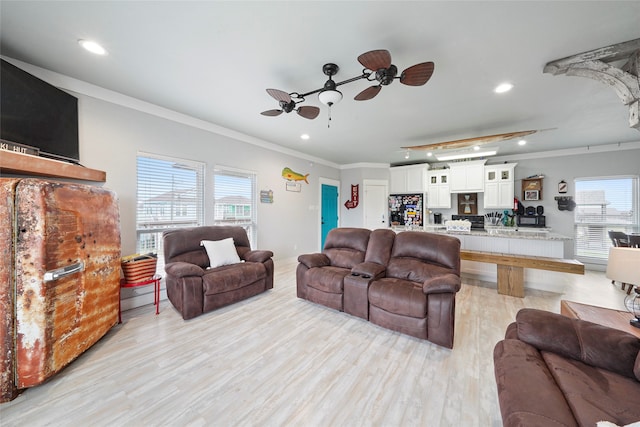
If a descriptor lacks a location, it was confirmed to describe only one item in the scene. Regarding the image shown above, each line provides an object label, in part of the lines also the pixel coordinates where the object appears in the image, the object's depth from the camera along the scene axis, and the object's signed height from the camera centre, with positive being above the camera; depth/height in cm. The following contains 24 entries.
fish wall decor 516 +85
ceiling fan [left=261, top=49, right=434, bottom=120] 169 +113
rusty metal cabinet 152 -51
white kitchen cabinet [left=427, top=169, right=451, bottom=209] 586 +57
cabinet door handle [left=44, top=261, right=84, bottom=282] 160 -46
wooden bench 317 -80
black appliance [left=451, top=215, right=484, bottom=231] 565 -23
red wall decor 673 +37
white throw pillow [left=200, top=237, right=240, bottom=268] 316 -59
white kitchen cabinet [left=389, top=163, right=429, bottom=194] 602 +89
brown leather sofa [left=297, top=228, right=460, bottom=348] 213 -79
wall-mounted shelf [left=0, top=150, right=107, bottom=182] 165 +37
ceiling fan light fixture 210 +109
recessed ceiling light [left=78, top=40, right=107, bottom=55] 192 +143
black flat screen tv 195 +92
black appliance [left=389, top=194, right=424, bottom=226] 625 +5
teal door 641 +6
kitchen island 346 -63
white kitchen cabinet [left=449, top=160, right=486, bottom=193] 539 +84
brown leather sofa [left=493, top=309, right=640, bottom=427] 91 -81
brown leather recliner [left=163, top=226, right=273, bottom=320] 260 -79
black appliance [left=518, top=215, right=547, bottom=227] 514 -23
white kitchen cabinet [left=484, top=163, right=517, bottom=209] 520 +58
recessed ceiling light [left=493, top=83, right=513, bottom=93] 249 +138
